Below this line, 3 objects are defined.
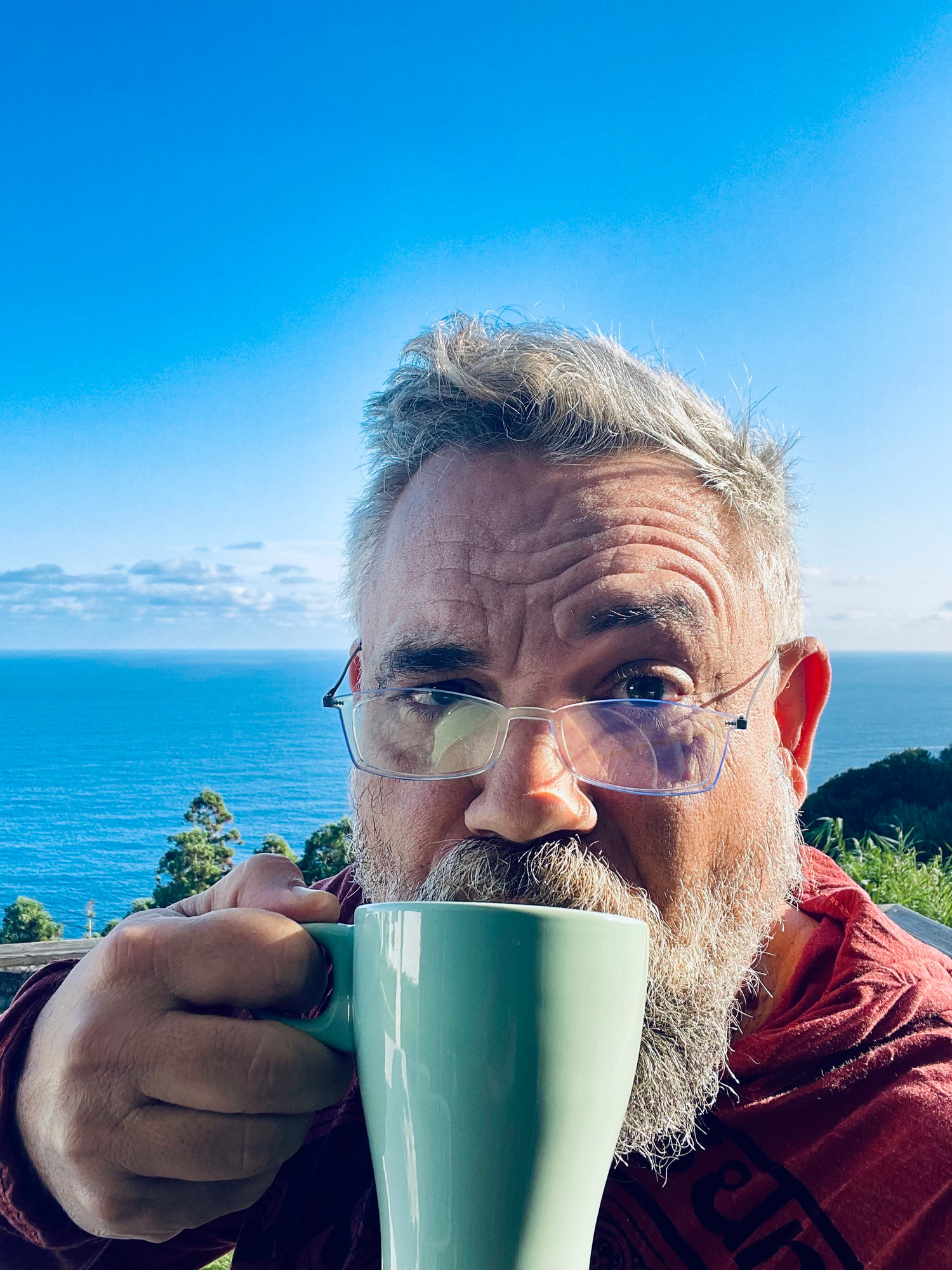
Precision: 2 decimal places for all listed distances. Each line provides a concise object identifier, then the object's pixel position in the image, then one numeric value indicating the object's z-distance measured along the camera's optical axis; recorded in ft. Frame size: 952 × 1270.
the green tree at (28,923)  48.32
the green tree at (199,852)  35.27
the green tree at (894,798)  23.72
